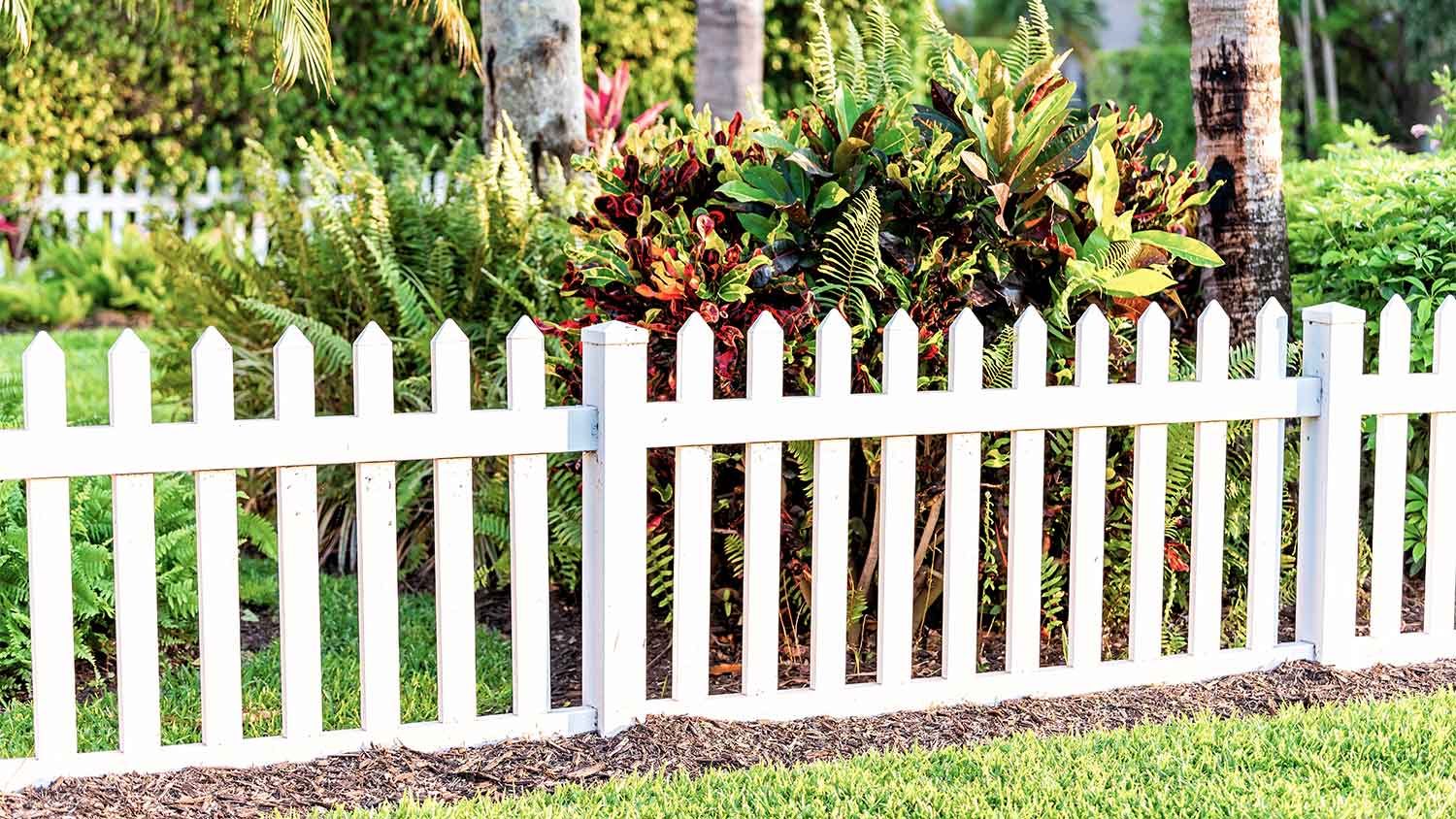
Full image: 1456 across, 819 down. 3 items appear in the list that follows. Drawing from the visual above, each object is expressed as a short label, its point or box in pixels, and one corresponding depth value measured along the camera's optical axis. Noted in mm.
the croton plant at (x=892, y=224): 4012
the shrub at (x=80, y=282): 10812
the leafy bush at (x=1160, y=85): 19734
